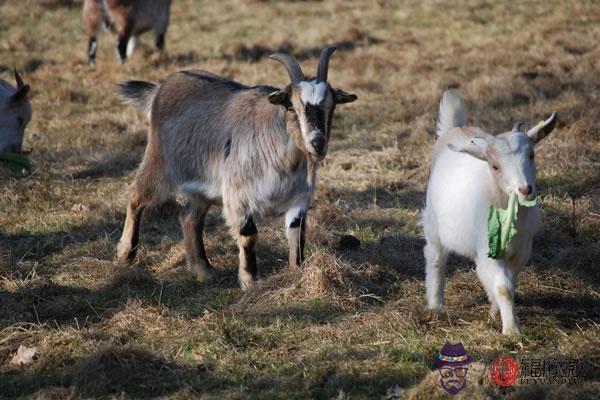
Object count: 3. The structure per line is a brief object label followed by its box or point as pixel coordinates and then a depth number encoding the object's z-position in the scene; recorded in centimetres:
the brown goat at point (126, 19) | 2900
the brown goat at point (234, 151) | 1150
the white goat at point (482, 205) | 898
